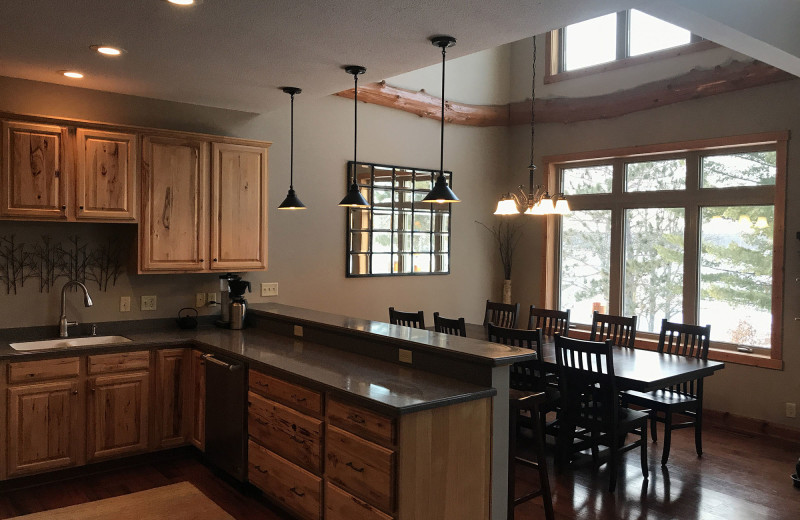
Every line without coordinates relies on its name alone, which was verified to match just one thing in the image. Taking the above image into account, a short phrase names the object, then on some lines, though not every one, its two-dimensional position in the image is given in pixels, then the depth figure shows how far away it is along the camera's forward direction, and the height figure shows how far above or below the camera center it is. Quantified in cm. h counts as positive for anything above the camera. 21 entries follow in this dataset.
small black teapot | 466 -57
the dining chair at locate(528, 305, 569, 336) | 522 -58
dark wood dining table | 376 -75
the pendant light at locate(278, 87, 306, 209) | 427 +32
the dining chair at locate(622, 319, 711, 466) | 432 -102
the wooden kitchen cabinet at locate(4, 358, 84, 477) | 369 -104
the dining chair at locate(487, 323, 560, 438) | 411 -82
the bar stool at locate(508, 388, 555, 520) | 308 -97
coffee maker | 467 -42
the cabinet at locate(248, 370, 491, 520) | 262 -95
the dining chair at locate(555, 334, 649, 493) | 385 -99
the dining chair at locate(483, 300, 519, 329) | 548 -57
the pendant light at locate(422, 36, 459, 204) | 341 +31
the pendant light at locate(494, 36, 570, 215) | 468 +36
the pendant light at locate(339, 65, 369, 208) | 403 +31
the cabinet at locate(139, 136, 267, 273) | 436 +28
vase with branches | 695 +13
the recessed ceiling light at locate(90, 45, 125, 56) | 331 +104
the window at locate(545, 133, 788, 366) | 518 +14
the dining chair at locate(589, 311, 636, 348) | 488 -61
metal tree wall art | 413 -12
